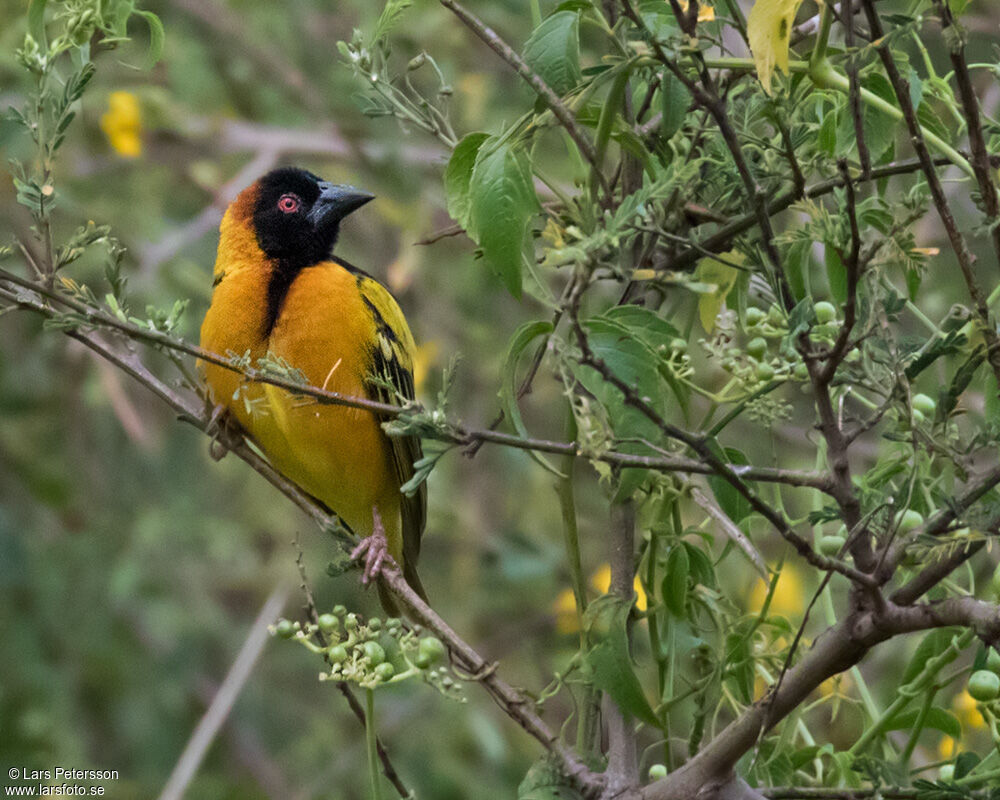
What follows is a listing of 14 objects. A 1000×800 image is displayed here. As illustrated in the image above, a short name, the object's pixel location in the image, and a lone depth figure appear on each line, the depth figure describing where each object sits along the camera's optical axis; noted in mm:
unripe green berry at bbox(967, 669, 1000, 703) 3351
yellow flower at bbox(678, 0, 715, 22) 3933
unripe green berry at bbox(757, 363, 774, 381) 3236
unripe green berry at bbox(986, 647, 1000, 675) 3504
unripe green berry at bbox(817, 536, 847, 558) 3839
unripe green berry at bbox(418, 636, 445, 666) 3822
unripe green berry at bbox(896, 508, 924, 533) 3676
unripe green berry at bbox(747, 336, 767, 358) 3514
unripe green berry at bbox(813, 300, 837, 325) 3353
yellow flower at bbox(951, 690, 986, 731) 4030
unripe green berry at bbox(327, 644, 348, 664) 3687
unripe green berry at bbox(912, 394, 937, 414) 3729
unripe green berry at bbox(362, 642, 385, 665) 3736
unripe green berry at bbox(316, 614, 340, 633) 3693
